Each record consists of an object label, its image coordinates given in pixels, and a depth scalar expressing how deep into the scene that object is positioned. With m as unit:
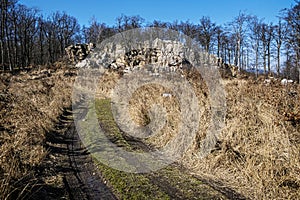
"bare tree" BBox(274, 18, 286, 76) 37.53
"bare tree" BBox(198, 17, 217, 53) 46.38
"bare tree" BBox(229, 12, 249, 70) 37.69
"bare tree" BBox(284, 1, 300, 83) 24.70
